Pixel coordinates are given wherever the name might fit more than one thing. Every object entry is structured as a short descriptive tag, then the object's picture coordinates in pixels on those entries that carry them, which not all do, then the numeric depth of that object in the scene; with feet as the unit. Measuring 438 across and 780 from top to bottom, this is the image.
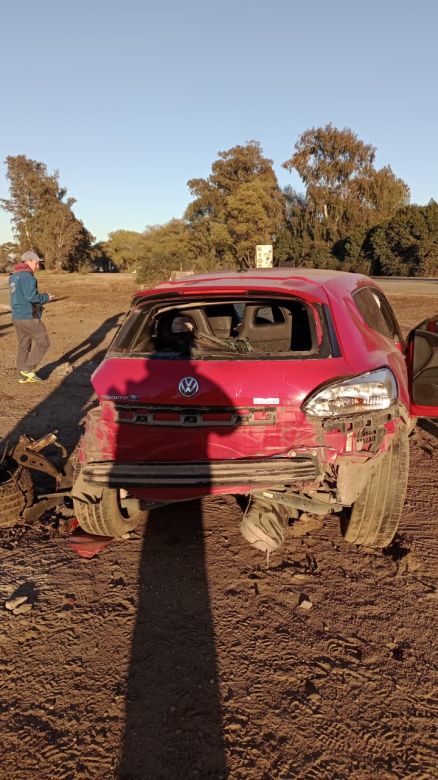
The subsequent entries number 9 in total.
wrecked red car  9.32
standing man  27.61
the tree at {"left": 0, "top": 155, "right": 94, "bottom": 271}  203.31
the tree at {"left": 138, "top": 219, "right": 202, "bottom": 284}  113.91
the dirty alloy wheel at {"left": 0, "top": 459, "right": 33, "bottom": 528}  12.64
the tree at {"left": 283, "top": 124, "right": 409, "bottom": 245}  169.89
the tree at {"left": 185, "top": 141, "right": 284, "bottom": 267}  132.16
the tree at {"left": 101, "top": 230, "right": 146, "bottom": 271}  279.96
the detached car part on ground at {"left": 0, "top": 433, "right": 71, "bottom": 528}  12.73
